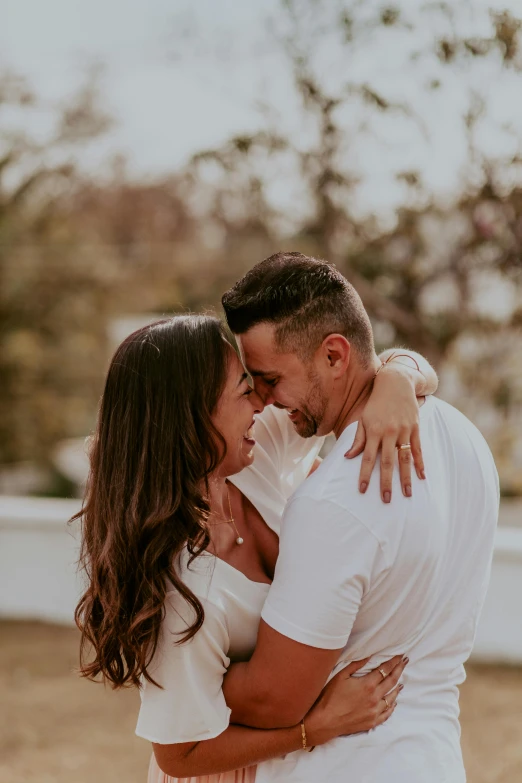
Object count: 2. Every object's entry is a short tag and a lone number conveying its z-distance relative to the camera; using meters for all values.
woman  1.77
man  1.64
